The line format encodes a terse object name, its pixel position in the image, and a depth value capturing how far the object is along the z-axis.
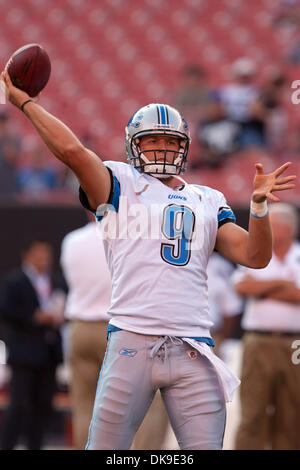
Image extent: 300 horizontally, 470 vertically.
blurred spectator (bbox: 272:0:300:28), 21.91
